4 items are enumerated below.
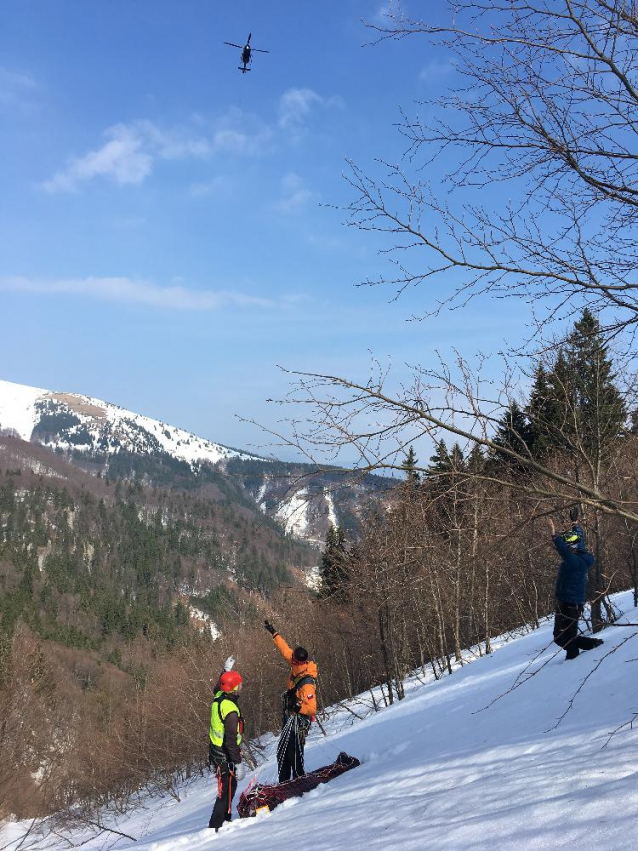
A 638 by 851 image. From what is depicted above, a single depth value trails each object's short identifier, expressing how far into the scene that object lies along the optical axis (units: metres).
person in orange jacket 7.39
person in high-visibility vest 6.79
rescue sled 6.55
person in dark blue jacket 6.68
